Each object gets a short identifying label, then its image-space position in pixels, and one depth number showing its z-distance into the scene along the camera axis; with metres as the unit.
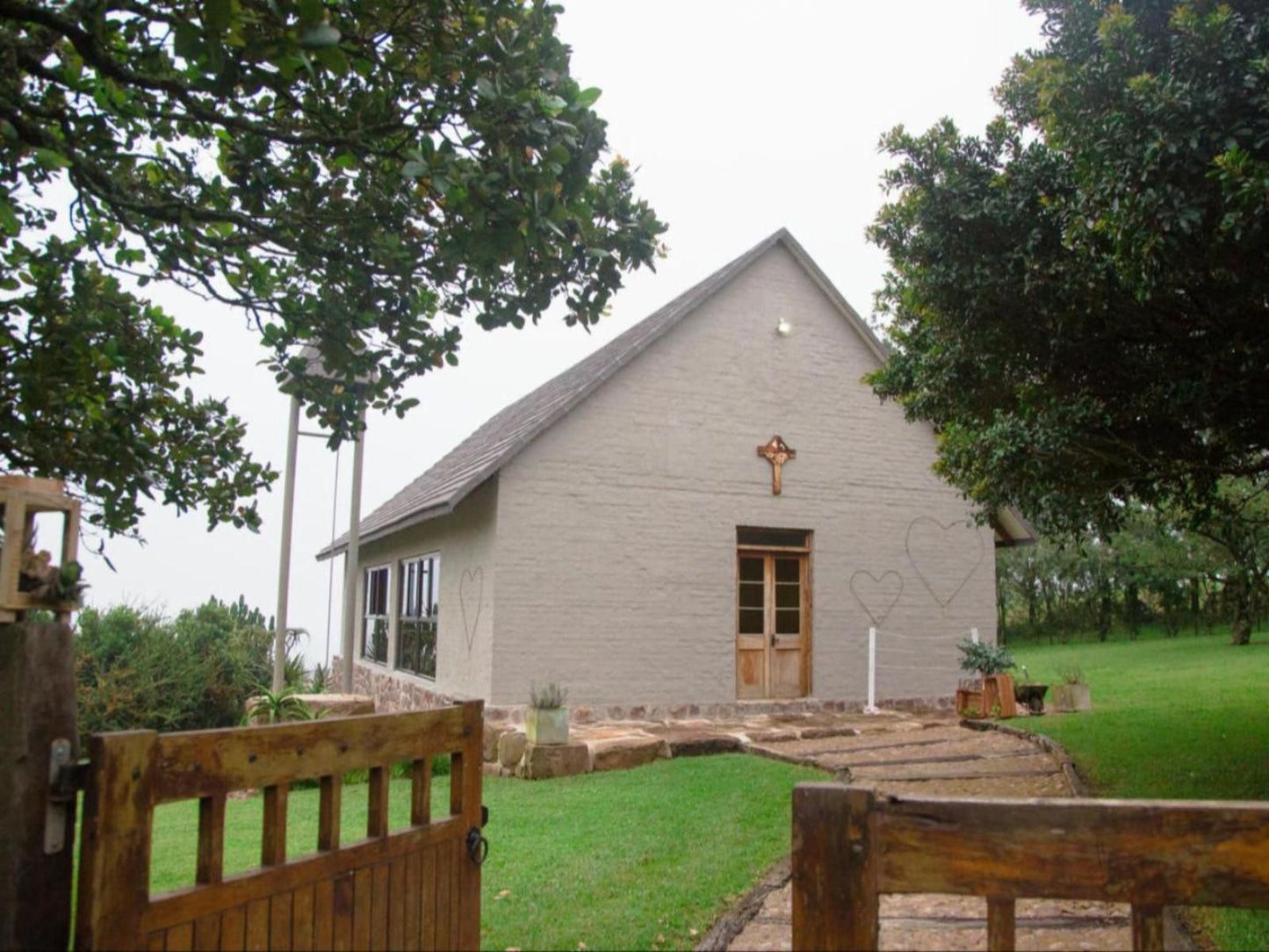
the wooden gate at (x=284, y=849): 2.56
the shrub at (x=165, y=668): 15.03
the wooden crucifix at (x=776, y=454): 14.49
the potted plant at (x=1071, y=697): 13.84
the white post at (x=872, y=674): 14.53
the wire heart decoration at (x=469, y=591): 13.18
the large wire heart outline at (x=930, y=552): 15.47
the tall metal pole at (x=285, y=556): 12.72
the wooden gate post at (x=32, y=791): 2.50
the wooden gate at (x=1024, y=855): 2.43
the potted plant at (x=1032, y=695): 14.07
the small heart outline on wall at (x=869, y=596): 14.96
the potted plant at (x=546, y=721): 10.34
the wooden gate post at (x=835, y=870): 2.40
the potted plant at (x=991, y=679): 13.55
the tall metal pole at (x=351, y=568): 13.41
